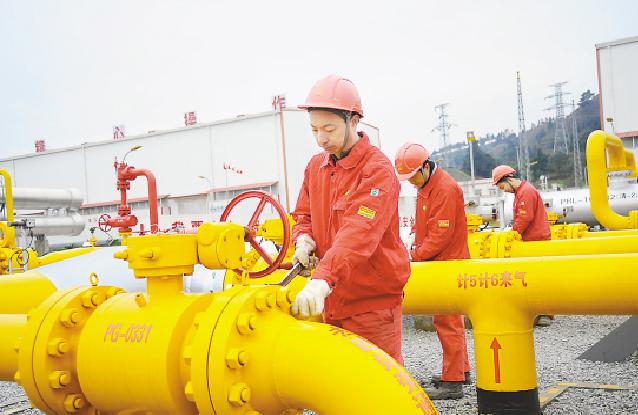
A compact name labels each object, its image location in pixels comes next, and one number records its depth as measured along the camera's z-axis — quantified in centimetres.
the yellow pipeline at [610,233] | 713
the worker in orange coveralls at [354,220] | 219
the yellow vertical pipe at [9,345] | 217
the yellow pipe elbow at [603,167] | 582
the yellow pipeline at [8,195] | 731
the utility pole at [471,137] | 1990
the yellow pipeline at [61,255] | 555
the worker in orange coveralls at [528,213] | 637
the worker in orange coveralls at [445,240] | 407
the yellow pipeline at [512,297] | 291
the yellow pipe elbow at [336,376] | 159
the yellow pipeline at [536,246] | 568
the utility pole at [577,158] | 3850
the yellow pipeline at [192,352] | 163
